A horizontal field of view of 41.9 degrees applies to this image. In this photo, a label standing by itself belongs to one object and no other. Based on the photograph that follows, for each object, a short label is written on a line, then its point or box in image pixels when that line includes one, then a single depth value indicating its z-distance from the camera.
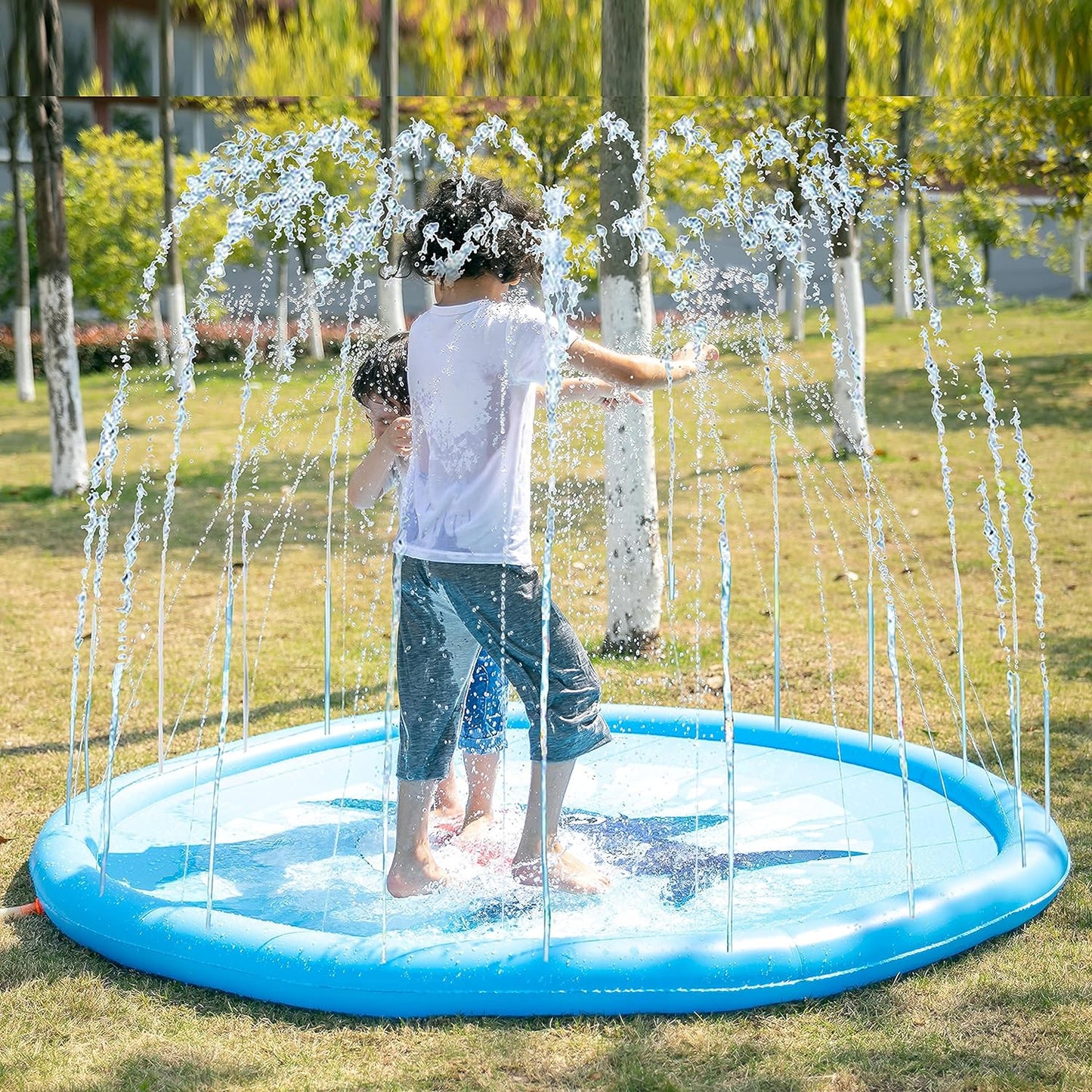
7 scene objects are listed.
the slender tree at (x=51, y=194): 9.80
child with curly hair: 3.16
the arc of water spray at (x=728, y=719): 2.94
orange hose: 3.50
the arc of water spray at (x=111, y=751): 3.39
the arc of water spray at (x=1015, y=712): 3.48
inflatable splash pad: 2.97
